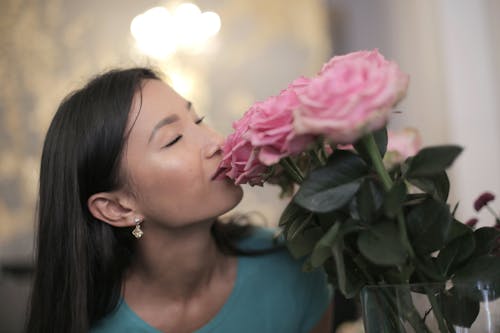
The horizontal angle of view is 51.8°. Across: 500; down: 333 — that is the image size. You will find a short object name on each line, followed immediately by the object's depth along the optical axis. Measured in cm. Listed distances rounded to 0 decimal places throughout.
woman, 101
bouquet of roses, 52
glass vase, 57
